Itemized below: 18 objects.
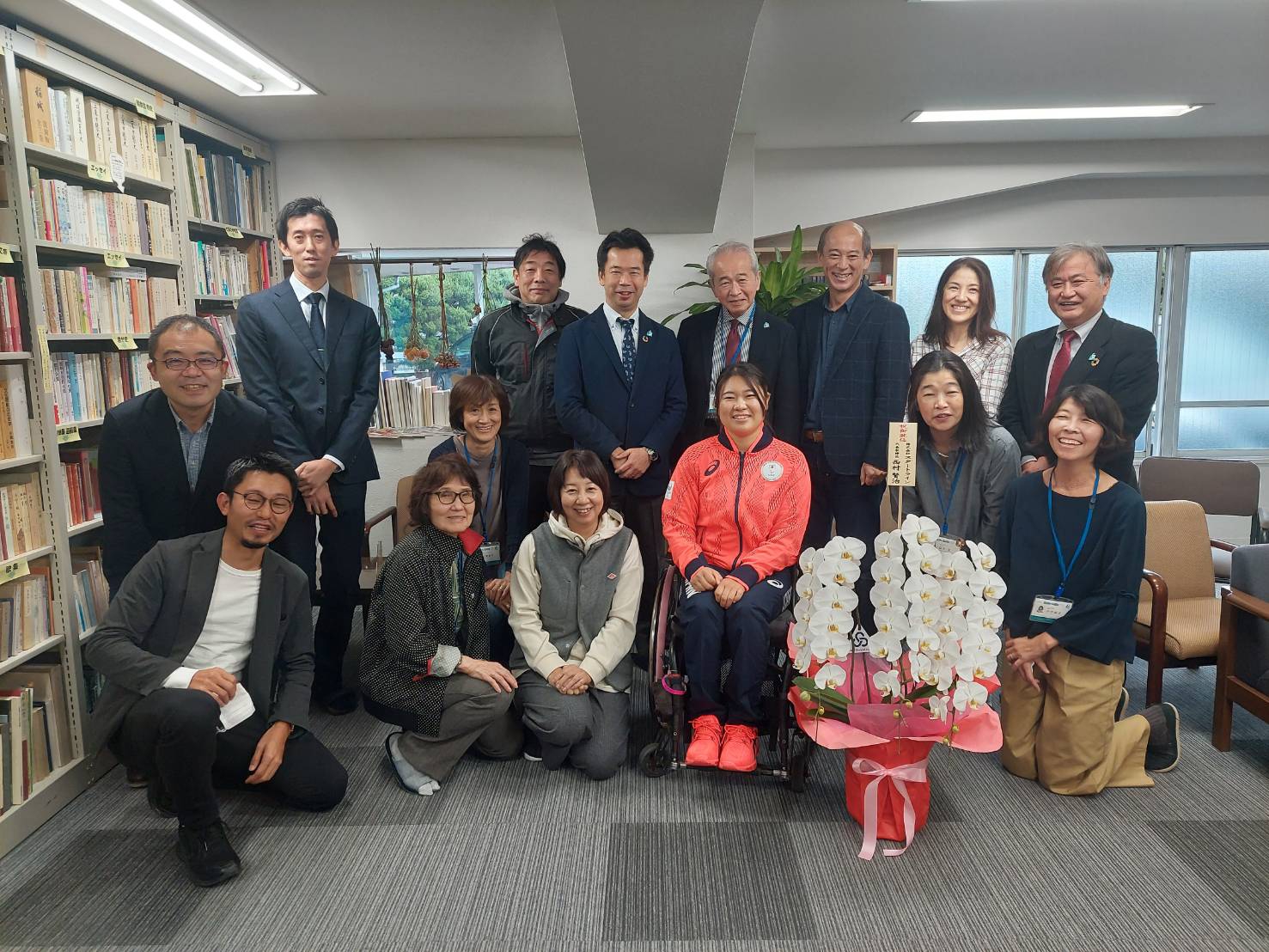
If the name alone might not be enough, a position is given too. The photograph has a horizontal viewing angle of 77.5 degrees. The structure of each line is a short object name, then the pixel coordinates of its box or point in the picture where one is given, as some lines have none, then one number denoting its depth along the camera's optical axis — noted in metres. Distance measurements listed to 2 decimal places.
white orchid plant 2.00
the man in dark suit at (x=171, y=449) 2.43
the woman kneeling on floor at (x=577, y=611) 2.63
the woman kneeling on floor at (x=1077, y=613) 2.40
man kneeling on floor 2.11
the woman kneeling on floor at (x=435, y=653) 2.56
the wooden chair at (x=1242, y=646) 2.63
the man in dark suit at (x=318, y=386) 2.92
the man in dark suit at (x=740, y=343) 3.13
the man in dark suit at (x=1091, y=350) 2.84
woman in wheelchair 2.53
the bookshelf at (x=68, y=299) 2.42
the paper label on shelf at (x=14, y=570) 2.35
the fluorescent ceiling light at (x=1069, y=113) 4.21
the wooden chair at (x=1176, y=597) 2.80
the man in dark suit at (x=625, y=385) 3.11
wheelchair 2.45
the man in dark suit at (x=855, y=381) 3.02
